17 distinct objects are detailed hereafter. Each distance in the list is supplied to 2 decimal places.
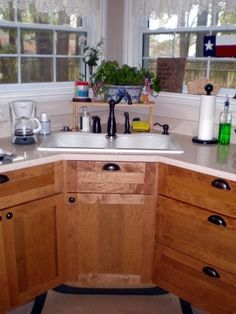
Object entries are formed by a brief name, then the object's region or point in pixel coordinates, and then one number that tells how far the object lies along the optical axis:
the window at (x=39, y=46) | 2.40
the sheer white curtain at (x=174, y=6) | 2.25
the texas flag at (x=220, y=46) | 2.34
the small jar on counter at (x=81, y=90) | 2.54
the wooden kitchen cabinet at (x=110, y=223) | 2.01
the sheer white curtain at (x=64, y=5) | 2.27
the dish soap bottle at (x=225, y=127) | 2.27
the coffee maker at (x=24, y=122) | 2.16
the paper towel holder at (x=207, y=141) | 2.25
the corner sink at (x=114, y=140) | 2.39
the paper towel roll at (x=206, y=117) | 2.24
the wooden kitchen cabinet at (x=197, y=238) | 1.79
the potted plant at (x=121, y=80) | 2.47
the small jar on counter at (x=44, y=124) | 2.37
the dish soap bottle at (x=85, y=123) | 2.49
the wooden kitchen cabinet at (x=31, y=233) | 1.83
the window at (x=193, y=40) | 2.39
